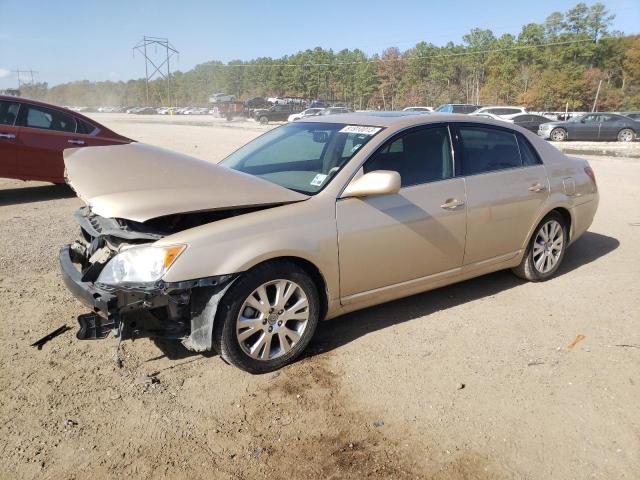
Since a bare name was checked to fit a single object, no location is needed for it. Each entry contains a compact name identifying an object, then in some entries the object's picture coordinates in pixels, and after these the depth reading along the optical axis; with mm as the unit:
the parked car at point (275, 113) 48719
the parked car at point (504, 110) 29134
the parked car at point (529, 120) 27047
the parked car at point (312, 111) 40831
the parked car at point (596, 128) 24688
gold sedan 3023
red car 8086
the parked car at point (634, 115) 28397
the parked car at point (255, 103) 59300
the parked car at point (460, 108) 31784
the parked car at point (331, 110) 39681
